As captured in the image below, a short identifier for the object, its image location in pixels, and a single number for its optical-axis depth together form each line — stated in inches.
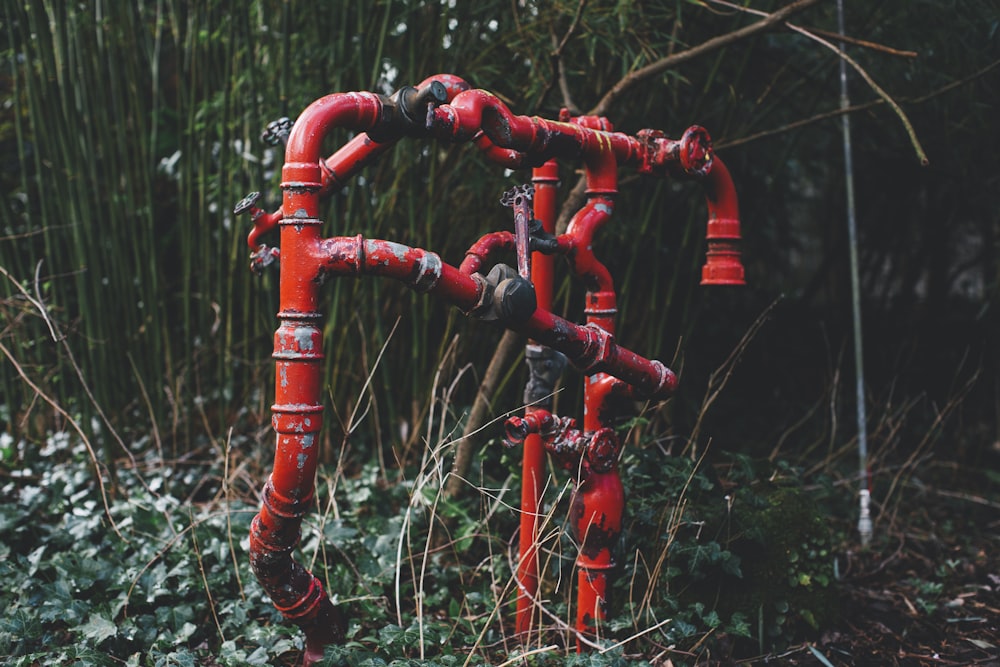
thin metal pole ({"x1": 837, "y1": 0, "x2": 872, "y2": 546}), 95.6
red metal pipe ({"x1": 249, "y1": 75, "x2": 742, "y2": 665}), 49.9
